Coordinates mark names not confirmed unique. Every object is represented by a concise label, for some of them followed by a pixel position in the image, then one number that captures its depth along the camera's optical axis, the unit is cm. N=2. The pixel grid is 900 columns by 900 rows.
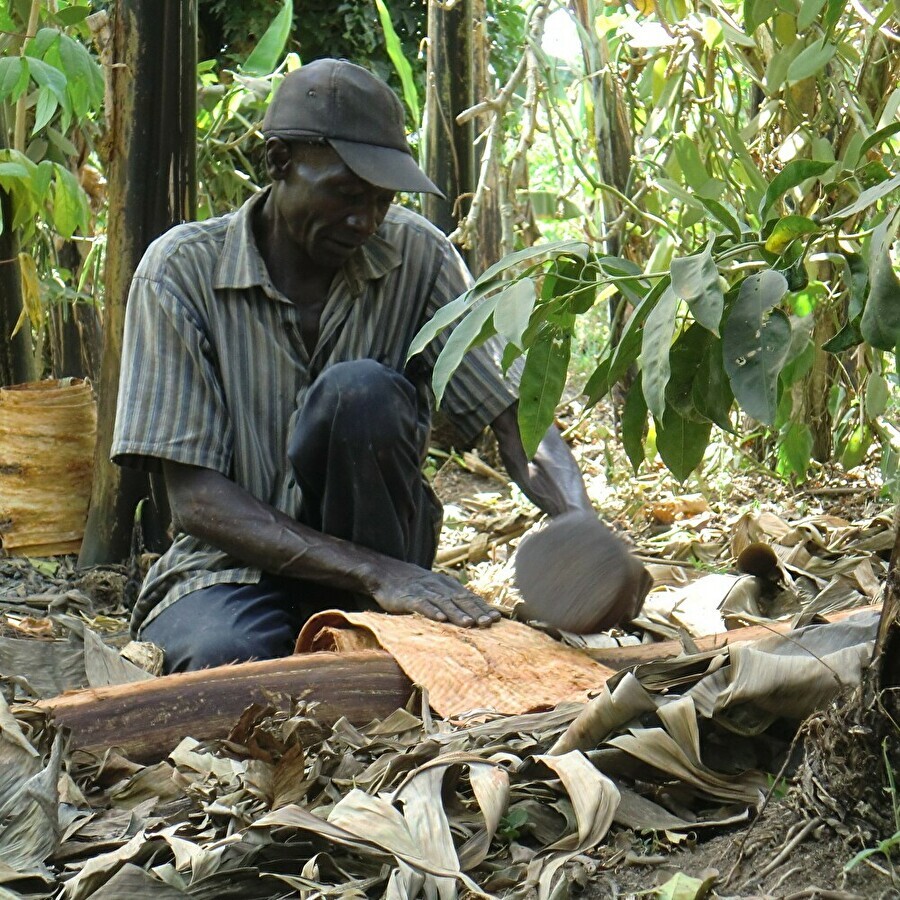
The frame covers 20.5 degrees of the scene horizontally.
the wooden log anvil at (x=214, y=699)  263
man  305
